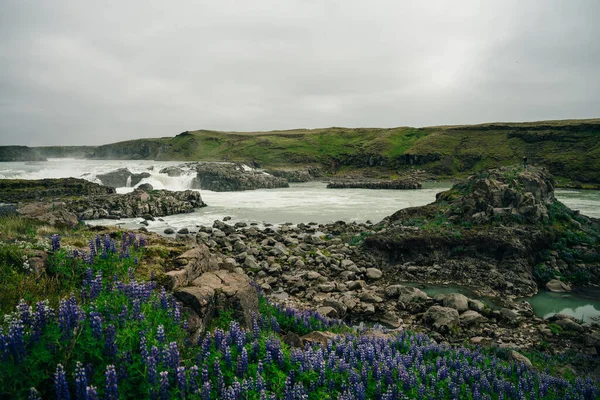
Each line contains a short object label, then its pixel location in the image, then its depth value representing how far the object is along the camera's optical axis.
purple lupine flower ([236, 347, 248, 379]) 4.94
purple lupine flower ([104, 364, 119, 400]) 3.55
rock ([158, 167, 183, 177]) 77.25
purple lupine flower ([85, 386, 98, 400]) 3.35
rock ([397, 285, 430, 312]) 14.40
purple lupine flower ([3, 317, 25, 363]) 3.71
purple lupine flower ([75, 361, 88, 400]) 3.50
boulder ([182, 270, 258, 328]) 6.79
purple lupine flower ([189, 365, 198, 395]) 4.25
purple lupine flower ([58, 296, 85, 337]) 4.14
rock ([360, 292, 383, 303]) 15.05
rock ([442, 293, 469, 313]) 13.90
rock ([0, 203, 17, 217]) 16.82
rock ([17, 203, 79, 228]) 18.79
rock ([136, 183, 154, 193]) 62.50
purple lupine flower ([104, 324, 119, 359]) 4.19
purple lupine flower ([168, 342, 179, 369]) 4.30
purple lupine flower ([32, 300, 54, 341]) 4.04
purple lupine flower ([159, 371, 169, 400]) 3.91
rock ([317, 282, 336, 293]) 16.61
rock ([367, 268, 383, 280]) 18.89
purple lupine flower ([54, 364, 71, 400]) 3.45
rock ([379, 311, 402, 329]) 13.07
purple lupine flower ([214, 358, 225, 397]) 4.41
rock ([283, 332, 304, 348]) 6.99
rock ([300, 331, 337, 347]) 7.43
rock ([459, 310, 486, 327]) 12.83
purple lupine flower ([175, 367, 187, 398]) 4.03
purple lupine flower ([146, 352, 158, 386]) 3.89
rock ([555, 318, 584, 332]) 12.63
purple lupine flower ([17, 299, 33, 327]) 4.19
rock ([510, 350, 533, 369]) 8.70
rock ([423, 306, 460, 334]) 12.37
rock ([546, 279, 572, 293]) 17.14
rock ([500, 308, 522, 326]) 13.30
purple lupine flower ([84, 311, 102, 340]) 4.24
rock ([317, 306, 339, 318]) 12.69
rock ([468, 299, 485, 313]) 13.98
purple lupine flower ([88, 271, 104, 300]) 5.25
